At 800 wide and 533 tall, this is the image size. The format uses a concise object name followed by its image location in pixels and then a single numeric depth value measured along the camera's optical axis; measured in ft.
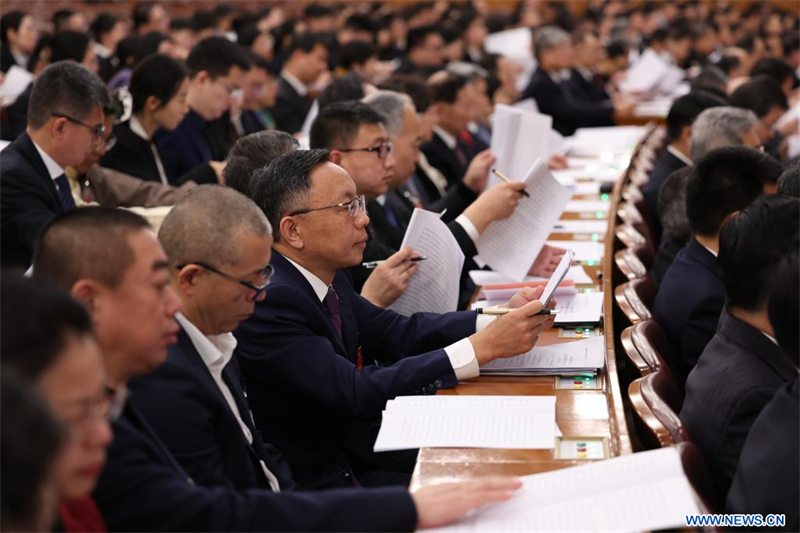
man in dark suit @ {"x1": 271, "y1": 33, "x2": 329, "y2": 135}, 24.75
